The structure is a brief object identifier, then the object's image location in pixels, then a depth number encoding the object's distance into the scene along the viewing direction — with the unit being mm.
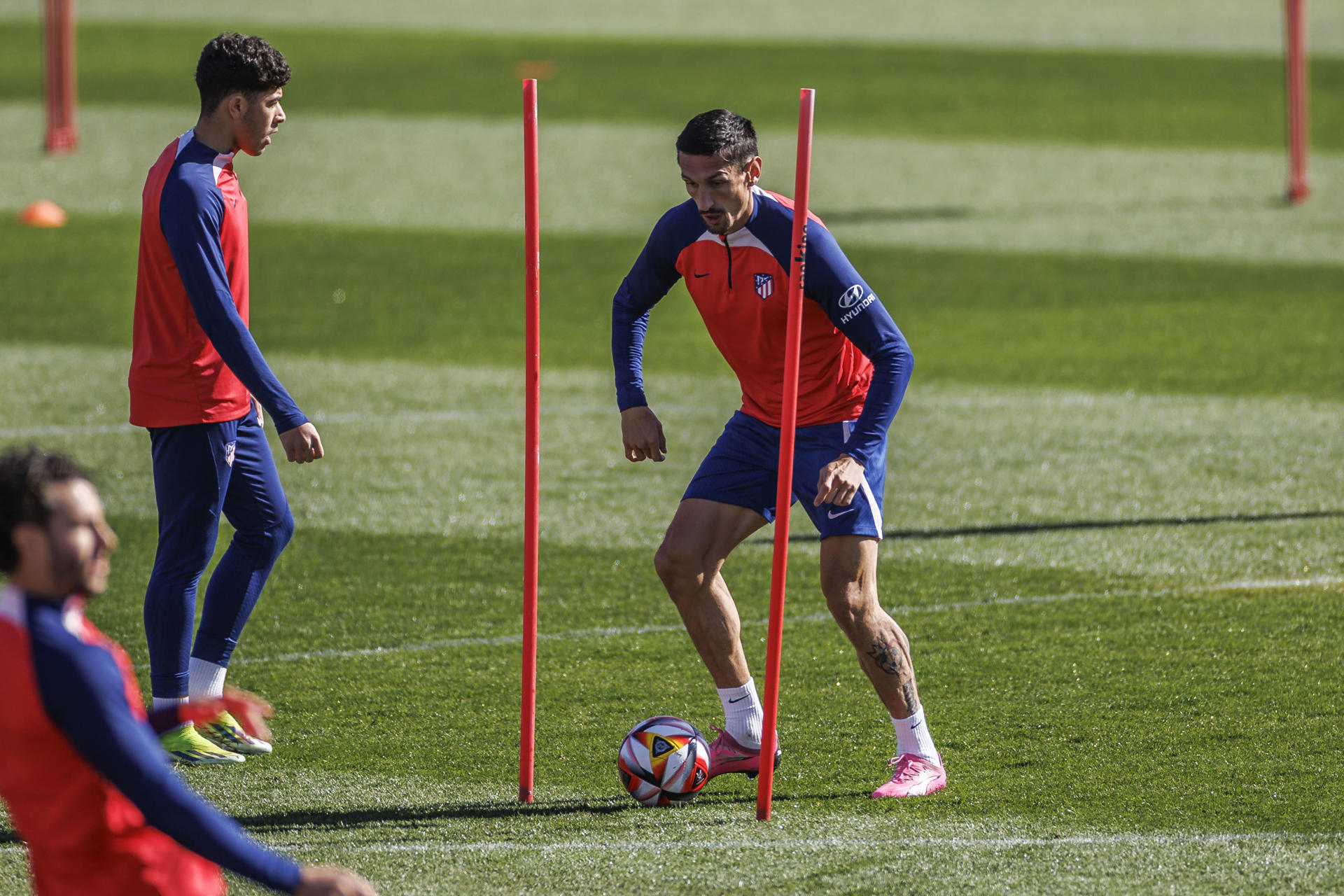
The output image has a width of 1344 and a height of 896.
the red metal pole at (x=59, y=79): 46062
